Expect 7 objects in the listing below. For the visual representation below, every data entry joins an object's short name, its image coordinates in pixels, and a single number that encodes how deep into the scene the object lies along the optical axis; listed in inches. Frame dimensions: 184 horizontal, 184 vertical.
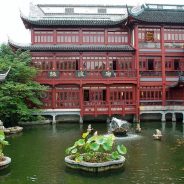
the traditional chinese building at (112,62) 1482.5
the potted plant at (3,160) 617.6
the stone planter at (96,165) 596.7
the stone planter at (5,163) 615.8
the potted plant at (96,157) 600.1
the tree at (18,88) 1251.2
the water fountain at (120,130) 1002.1
